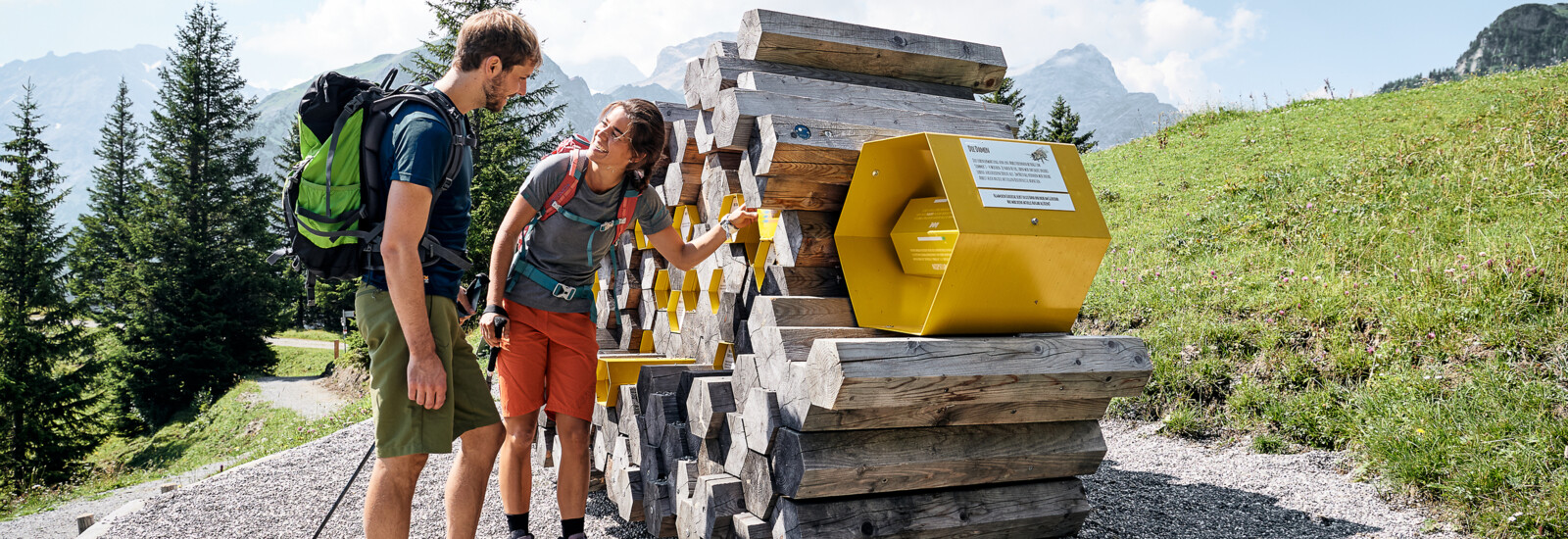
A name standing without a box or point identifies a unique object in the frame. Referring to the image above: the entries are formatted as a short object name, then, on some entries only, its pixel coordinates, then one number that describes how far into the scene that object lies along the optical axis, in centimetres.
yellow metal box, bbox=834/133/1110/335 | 272
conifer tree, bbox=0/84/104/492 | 2095
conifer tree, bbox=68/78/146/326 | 3021
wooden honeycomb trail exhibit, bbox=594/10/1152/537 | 277
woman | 318
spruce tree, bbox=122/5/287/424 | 2953
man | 235
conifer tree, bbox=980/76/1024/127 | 3367
